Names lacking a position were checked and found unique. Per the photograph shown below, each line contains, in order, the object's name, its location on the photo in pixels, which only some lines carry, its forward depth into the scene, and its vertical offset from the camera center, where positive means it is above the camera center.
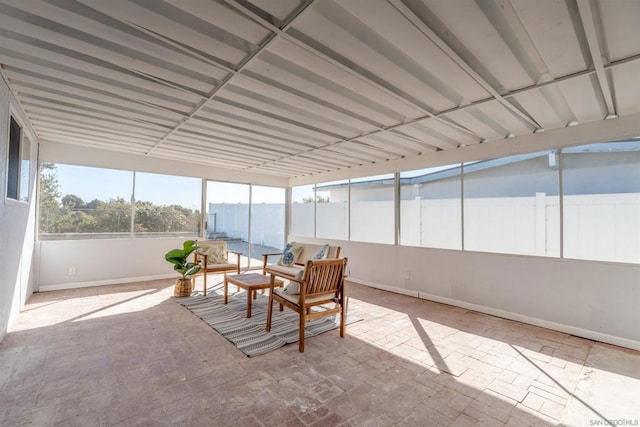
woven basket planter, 4.66 -1.12
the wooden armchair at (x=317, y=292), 2.93 -0.79
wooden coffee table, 3.73 -0.86
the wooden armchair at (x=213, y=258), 4.84 -0.68
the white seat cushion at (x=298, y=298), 3.04 -0.85
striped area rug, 3.02 -1.28
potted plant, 4.68 -0.83
